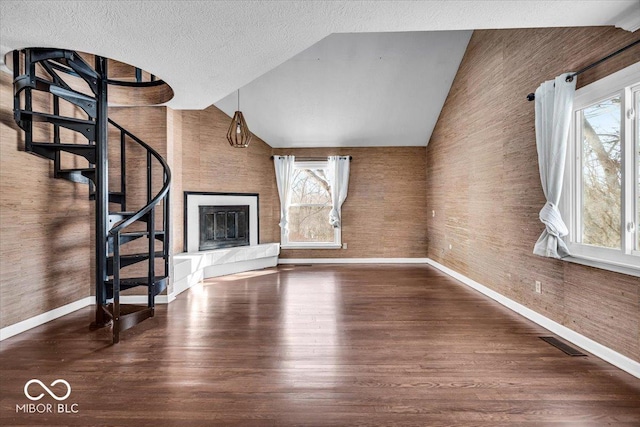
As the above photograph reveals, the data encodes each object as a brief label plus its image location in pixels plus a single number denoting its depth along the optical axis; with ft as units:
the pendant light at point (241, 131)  14.69
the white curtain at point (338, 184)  23.02
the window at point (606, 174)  8.16
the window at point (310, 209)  23.89
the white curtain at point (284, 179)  22.94
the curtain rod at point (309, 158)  23.47
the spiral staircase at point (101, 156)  10.09
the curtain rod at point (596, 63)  7.74
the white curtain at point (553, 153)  9.68
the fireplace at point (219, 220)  18.74
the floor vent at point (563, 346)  9.03
